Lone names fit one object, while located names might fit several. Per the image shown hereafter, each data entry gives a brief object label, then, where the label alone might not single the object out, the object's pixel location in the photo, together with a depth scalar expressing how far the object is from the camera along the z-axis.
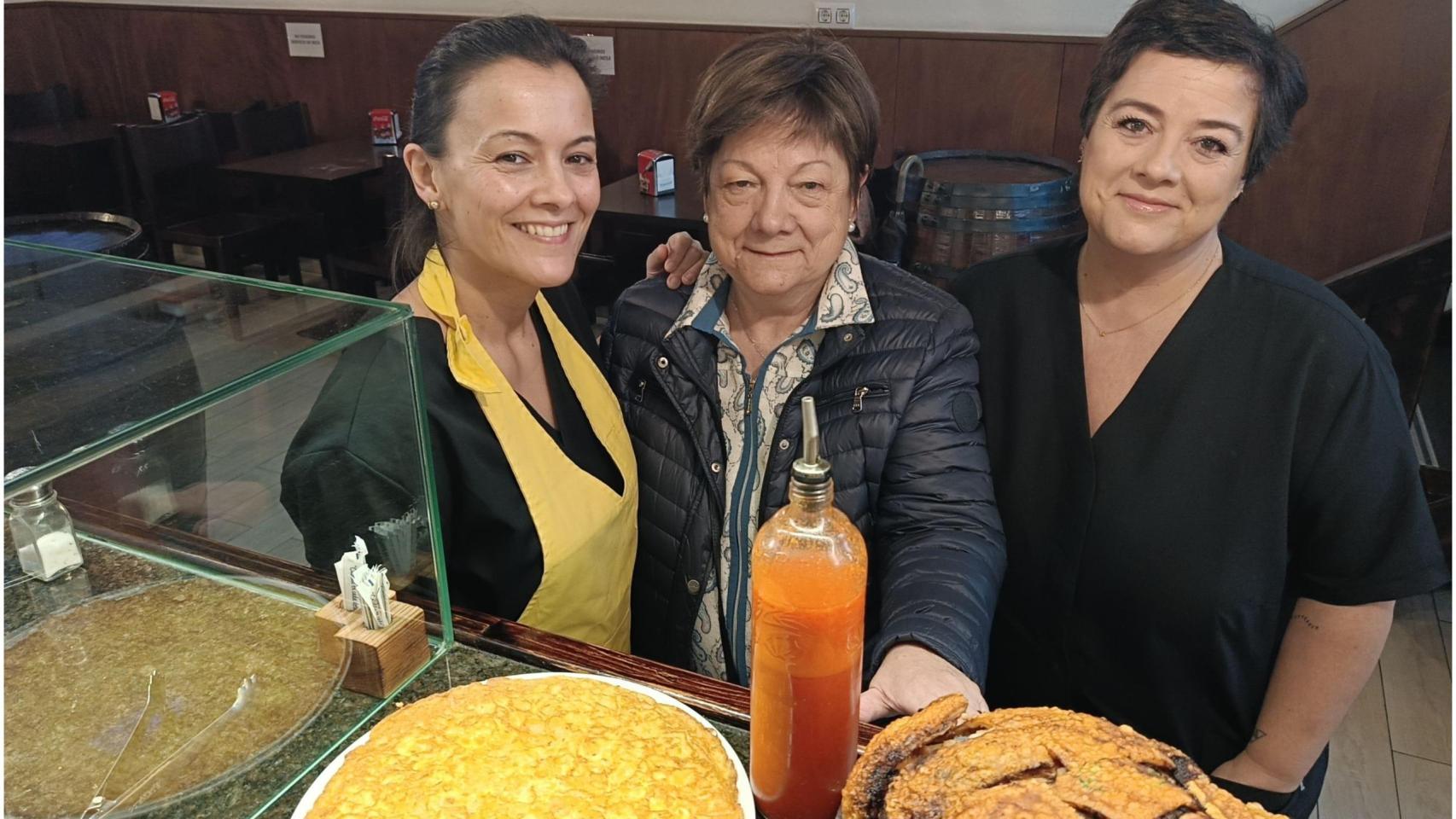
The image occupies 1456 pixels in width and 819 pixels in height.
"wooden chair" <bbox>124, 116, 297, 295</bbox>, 4.89
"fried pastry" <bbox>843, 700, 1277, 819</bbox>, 0.63
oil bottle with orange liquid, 0.77
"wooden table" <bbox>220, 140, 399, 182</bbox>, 4.89
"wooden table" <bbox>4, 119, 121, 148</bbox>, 5.76
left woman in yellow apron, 1.38
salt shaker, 0.88
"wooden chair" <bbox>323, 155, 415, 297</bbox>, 4.92
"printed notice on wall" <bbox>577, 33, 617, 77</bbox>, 5.45
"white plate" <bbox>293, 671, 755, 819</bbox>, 0.81
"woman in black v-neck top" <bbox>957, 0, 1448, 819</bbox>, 1.33
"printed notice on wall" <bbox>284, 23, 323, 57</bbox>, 6.27
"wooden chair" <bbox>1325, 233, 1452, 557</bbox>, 2.90
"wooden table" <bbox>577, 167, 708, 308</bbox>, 3.95
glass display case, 0.91
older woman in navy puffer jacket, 1.41
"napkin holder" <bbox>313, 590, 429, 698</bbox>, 1.04
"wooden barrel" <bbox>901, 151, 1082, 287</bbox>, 2.90
